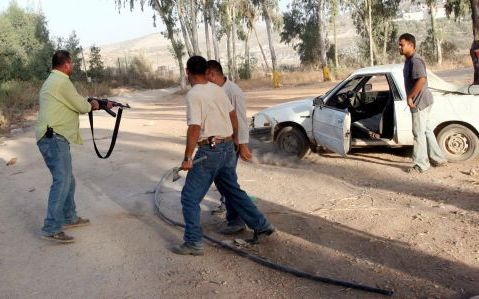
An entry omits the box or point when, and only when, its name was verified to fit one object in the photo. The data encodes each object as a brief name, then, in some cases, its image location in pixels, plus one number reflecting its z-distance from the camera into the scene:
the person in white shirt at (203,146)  4.87
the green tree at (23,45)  34.50
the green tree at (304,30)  50.03
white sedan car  8.05
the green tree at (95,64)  40.84
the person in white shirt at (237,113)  5.62
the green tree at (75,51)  39.72
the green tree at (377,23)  43.97
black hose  4.10
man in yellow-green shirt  5.72
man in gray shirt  7.34
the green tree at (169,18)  38.16
